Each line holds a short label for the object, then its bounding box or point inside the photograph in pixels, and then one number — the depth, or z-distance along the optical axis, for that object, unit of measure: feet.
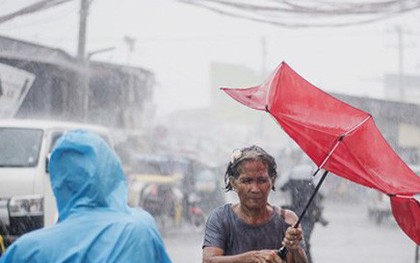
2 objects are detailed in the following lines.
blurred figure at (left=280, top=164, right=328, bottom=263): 24.47
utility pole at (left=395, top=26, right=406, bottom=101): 123.09
